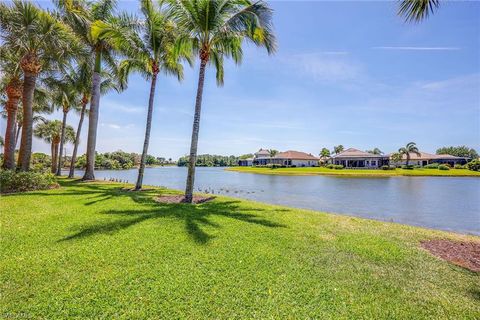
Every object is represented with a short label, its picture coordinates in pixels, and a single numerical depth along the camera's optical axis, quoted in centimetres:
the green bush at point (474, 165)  5233
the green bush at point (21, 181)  1144
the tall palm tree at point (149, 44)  1289
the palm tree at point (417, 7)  646
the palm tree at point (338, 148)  10228
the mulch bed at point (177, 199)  1100
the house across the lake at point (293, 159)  7800
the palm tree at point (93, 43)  1630
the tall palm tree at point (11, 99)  1346
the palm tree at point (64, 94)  2105
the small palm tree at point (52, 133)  3275
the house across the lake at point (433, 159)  7456
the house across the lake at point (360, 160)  6228
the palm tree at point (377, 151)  10618
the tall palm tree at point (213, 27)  1009
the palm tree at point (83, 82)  1943
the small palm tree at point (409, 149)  6950
